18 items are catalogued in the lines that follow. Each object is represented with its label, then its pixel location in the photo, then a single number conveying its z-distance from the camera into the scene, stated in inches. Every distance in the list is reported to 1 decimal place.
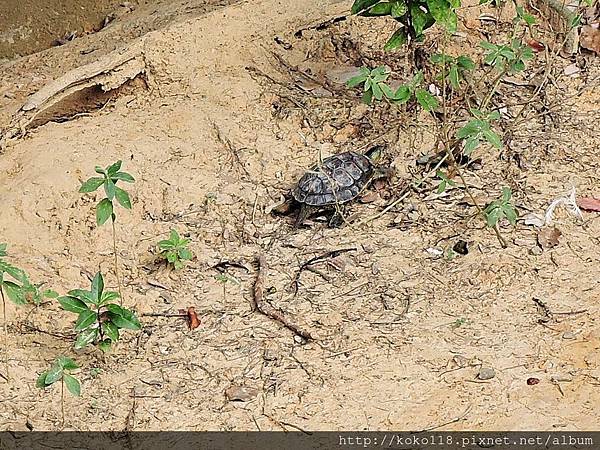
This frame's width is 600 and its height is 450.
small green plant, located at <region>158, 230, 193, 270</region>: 166.6
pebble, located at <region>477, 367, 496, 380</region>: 133.4
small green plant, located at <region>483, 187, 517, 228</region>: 154.4
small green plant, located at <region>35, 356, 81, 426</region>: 131.6
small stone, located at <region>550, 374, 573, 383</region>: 130.9
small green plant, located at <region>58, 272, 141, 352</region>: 139.2
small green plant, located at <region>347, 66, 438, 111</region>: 167.2
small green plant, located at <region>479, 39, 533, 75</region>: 163.0
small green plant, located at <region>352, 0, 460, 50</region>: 158.4
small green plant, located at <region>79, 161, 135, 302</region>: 143.9
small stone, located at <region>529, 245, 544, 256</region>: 157.6
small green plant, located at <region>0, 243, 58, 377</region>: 142.0
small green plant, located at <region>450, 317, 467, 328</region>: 144.5
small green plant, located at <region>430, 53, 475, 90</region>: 168.7
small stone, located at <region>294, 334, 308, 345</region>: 146.4
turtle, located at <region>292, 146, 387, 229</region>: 178.4
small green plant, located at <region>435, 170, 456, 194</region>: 161.4
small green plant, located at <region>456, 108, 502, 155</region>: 149.6
